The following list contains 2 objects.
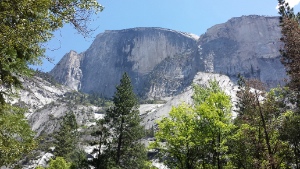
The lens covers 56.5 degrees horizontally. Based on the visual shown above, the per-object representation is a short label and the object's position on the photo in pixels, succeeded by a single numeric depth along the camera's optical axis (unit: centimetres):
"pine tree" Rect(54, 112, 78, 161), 4678
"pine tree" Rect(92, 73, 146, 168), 3506
